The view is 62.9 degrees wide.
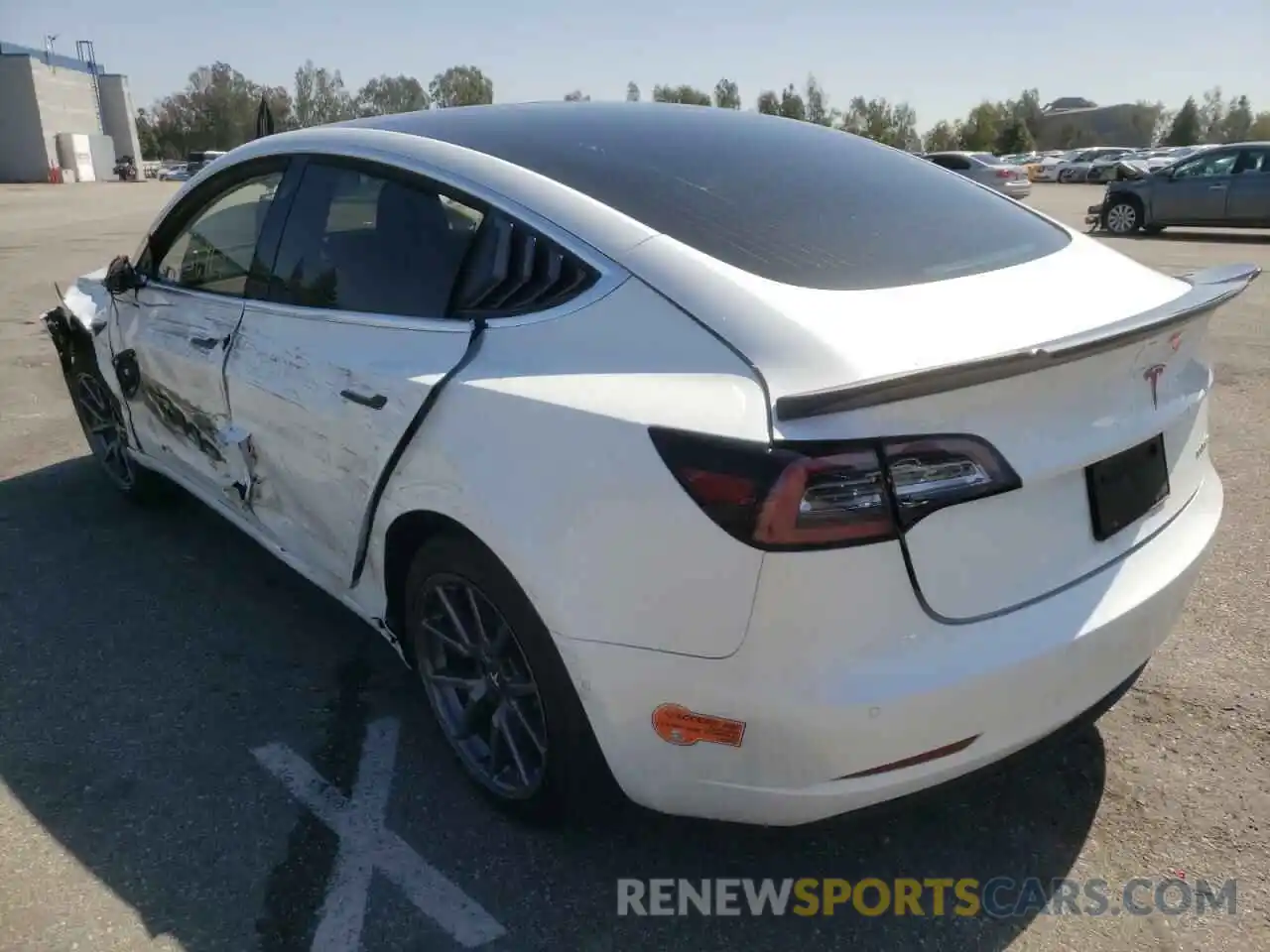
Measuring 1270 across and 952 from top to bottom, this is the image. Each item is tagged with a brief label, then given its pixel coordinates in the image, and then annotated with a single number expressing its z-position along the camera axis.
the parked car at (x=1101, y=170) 45.56
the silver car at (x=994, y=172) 26.06
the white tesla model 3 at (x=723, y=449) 1.89
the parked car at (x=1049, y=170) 49.91
